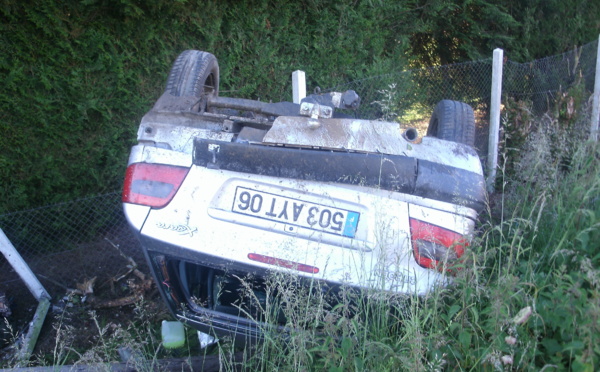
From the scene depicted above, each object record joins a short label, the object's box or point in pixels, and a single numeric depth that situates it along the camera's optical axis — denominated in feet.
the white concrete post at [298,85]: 16.58
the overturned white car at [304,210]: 7.97
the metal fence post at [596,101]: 20.45
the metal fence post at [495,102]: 18.10
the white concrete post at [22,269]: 12.65
